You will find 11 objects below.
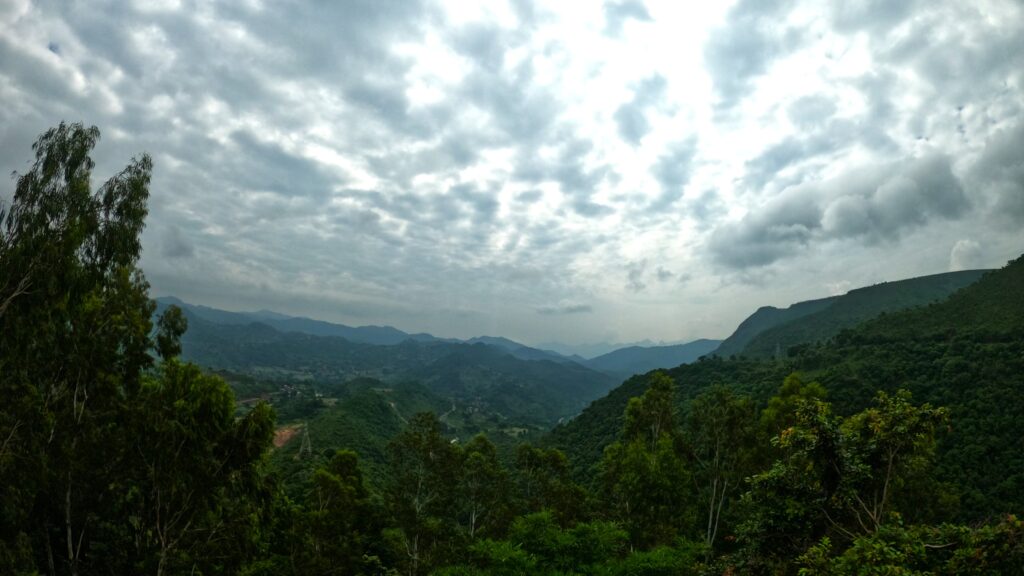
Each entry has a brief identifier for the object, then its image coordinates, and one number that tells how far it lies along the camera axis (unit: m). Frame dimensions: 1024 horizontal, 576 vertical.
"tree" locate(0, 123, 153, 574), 12.85
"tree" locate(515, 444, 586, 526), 32.19
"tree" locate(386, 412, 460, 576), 29.16
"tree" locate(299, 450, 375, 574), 22.38
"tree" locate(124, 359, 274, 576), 13.92
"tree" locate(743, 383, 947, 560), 11.20
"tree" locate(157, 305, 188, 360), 17.34
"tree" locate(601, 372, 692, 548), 27.81
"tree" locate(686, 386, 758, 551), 27.67
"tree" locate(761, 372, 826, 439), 26.05
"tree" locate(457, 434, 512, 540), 31.83
